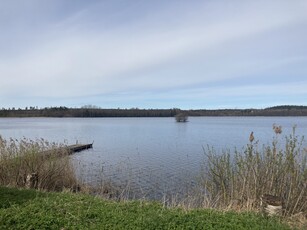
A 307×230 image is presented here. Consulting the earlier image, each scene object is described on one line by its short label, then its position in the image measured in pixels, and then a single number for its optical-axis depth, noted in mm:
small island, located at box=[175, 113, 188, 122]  67155
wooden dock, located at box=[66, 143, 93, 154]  19182
